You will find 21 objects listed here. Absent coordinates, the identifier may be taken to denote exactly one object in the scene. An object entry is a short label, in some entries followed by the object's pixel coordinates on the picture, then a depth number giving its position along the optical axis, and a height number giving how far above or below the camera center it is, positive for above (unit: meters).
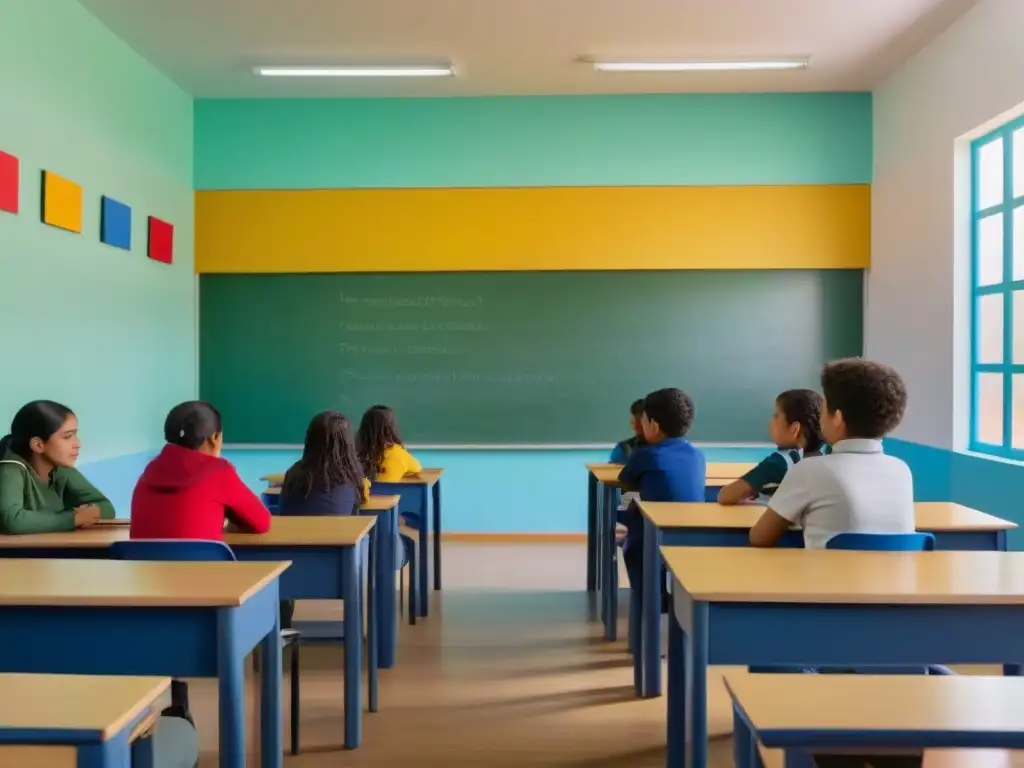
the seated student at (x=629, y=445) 4.92 -0.36
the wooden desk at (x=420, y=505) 4.36 -0.62
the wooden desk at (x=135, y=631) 1.86 -0.54
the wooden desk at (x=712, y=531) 2.90 -0.48
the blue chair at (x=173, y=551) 2.39 -0.47
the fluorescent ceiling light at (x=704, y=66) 5.52 +1.96
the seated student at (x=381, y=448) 4.45 -0.34
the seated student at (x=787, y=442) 3.11 -0.21
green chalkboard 6.31 +0.23
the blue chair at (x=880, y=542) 2.28 -0.41
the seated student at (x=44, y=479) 2.89 -0.35
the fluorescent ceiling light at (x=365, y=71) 5.62 +1.94
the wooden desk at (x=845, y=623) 1.85 -0.50
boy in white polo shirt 2.35 -0.24
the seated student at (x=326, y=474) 3.47 -0.37
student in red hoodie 2.62 -0.34
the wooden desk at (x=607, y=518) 4.07 -0.70
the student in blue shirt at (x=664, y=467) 3.66 -0.35
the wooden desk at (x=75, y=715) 1.20 -0.47
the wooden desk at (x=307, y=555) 2.70 -0.54
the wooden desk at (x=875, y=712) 1.20 -0.47
